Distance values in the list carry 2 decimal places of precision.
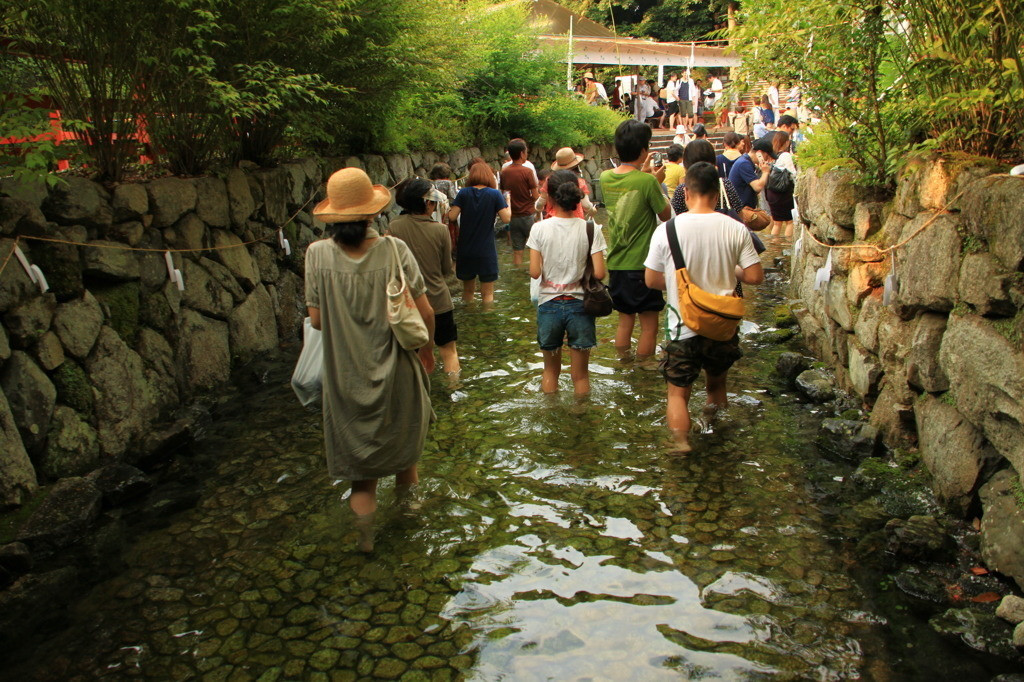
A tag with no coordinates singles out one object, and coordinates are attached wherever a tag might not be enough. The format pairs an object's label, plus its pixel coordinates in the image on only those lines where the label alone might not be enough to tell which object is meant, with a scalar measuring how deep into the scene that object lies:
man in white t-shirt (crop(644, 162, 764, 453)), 5.05
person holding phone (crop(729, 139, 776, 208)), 9.25
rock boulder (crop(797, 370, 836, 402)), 6.36
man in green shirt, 6.52
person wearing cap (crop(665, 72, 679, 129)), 27.45
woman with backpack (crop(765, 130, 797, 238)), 10.80
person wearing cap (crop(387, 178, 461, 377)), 6.81
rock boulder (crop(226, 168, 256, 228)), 7.88
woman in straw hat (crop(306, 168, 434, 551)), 4.18
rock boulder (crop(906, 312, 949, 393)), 4.65
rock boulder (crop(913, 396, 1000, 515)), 4.21
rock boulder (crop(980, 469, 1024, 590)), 3.68
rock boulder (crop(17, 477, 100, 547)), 4.50
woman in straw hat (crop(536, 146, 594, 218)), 8.10
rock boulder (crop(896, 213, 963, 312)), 4.52
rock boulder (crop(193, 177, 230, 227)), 7.34
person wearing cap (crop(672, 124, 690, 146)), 22.45
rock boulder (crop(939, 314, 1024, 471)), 3.76
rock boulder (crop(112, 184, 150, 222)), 6.12
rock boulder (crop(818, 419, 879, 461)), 5.31
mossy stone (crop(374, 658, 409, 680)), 3.54
